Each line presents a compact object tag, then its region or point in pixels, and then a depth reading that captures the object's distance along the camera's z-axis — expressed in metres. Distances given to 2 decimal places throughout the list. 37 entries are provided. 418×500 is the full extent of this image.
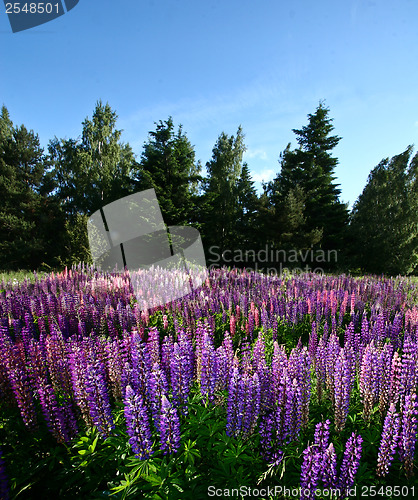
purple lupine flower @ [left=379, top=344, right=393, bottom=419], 2.94
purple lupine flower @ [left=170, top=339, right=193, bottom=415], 2.63
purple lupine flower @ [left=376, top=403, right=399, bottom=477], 2.19
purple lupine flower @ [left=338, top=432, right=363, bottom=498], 1.94
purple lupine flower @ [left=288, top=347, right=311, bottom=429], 2.57
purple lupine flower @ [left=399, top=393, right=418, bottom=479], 2.22
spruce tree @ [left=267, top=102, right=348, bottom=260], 27.56
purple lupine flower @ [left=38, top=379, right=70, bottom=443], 2.45
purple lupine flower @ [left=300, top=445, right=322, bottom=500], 1.85
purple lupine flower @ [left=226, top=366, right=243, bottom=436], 2.36
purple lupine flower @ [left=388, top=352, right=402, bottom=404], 2.80
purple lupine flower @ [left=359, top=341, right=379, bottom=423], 2.85
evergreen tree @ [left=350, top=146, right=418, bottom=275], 25.33
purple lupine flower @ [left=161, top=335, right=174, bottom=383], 3.06
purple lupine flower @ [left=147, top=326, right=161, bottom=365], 3.16
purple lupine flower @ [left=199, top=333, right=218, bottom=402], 2.80
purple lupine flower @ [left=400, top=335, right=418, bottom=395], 2.75
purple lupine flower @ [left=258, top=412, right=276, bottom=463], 2.30
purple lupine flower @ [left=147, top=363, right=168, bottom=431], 2.23
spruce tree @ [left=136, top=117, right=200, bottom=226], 28.05
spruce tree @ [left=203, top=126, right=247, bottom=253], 31.58
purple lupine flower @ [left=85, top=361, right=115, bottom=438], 2.41
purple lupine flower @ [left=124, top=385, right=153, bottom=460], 1.97
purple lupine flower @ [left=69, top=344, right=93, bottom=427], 2.61
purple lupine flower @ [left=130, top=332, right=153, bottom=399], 2.58
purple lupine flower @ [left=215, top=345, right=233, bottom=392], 2.86
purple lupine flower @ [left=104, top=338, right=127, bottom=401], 2.98
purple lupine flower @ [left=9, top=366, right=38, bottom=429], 2.61
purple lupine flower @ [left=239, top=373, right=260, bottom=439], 2.33
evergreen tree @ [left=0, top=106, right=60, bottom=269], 32.28
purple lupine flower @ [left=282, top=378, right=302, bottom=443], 2.32
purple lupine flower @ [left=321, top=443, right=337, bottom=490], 1.86
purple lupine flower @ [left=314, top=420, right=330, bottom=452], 1.91
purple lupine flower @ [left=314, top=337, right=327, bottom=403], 3.19
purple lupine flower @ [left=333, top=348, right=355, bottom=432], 2.60
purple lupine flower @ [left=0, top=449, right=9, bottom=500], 1.87
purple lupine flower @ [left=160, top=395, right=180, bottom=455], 2.05
